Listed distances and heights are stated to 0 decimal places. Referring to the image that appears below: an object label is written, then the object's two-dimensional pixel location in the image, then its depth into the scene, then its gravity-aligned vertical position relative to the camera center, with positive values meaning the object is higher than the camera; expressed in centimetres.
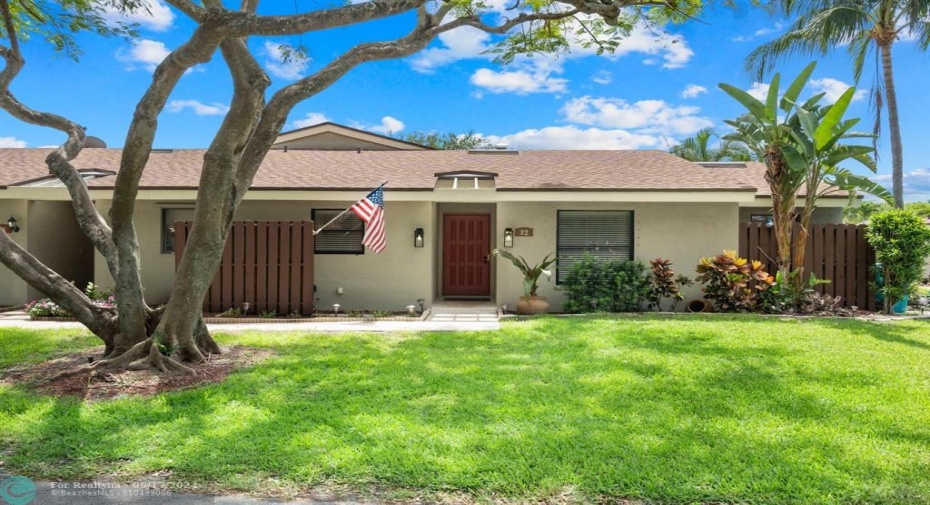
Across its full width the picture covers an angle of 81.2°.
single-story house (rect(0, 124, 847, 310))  1139 +94
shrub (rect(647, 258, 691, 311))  1130 -54
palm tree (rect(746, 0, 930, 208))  1501 +648
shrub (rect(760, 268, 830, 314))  1093 -78
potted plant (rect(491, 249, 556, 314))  1112 -71
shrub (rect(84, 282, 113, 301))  1115 -86
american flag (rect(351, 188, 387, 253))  1006 +67
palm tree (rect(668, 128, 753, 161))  3100 +623
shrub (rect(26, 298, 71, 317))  1041 -113
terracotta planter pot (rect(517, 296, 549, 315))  1112 -102
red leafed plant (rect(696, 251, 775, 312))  1099 -49
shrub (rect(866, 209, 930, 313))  1098 +18
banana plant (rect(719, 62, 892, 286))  1053 +211
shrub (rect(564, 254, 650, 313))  1111 -64
